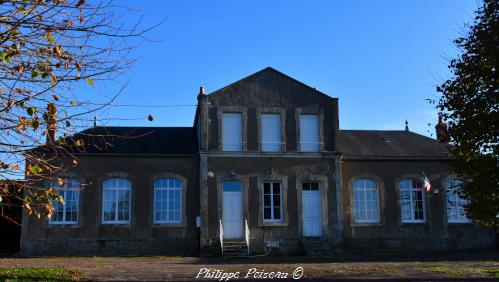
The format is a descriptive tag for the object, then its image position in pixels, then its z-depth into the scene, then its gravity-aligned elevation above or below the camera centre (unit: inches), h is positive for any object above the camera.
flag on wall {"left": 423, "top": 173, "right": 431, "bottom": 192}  853.8 +42.6
